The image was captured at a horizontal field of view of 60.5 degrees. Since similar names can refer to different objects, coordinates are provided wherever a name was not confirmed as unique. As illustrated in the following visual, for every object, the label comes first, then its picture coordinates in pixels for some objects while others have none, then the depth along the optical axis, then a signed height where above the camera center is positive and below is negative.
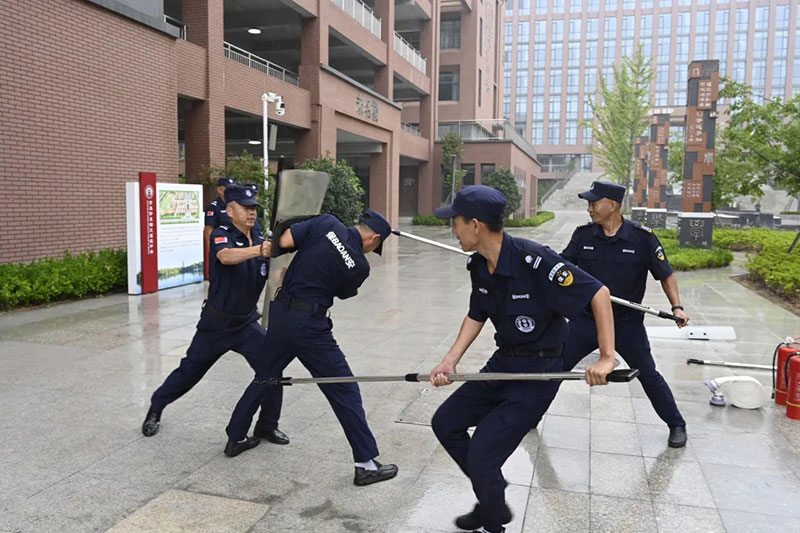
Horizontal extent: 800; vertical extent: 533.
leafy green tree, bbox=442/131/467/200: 39.97 +2.82
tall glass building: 89.88 +20.63
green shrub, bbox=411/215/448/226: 39.91 -1.28
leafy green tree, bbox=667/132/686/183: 28.59 +1.92
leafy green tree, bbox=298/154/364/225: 20.36 +0.17
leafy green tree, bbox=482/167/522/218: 36.81 +0.86
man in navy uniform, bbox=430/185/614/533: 3.31 -0.61
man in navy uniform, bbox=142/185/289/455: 4.98 -0.88
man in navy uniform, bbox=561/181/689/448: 5.02 -0.55
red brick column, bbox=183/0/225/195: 17.50 +2.38
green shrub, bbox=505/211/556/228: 39.02 -1.26
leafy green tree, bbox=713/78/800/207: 16.92 +1.52
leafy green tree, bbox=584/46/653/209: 43.78 +5.76
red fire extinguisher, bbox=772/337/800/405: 5.79 -1.37
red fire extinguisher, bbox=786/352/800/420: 5.54 -1.49
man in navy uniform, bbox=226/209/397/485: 4.28 -0.64
